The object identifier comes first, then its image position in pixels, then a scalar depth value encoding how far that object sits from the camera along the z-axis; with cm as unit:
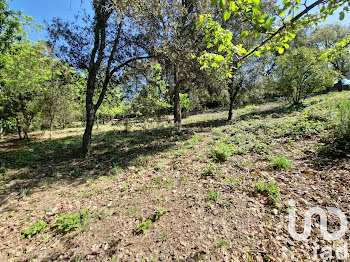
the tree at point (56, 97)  1060
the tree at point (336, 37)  2353
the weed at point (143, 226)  287
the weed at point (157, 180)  438
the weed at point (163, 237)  266
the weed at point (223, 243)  243
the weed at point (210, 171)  423
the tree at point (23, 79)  683
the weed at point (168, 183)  415
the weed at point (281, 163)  398
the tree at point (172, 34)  604
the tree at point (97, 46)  630
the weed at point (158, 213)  308
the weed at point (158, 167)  521
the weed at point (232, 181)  367
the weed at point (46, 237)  289
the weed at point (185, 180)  415
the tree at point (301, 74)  1109
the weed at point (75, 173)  530
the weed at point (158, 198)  366
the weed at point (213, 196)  335
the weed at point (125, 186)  430
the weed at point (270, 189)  311
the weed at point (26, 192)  420
